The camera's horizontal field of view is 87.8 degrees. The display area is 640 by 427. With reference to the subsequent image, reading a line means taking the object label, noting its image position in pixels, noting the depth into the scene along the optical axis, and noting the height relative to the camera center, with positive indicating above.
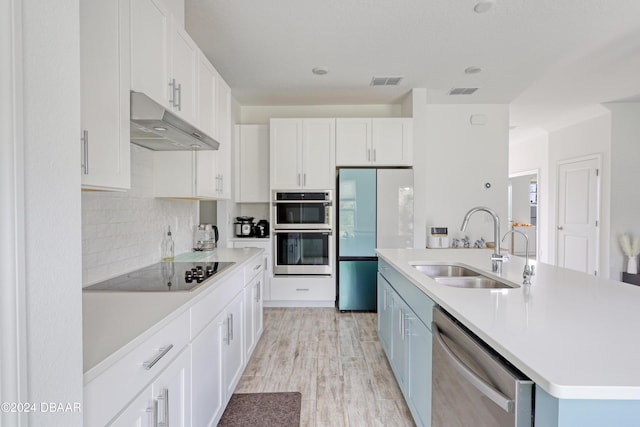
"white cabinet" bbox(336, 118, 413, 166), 4.03 +0.81
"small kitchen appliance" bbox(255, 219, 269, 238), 4.29 -0.26
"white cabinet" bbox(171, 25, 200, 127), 1.82 +0.78
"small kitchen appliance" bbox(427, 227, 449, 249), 4.23 -0.39
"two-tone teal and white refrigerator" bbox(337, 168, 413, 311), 3.86 -0.01
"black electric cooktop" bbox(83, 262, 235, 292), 1.61 -0.38
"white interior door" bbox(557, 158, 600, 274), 4.95 -0.08
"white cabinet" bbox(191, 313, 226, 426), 1.44 -0.79
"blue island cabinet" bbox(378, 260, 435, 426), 1.55 -0.74
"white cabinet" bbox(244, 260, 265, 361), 2.41 -0.77
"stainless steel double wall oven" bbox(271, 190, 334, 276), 3.99 -0.28
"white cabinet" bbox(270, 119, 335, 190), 4.03 +0.65
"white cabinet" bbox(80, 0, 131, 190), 1.12 +0.42
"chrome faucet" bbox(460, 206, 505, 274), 1.92 -0.24
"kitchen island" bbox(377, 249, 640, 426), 0.73 -0.36
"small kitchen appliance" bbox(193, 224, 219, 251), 2.99 -0.26
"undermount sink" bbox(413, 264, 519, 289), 1.85 -0.42
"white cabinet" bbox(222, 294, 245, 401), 1.90 -0.84
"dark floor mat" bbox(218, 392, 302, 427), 1.93 -1.24
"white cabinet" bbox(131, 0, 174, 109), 1.44 +0.75
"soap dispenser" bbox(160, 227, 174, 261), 2.43 -0.30
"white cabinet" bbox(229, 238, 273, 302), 4.04 -0.47
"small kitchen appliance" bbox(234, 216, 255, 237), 4.23 -0.24
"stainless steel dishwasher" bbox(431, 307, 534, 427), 0.86 -0.52
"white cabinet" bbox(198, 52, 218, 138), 2.18 +0.78
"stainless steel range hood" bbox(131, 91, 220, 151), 1.38 +0.40
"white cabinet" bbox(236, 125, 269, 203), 4.27 +0.65
